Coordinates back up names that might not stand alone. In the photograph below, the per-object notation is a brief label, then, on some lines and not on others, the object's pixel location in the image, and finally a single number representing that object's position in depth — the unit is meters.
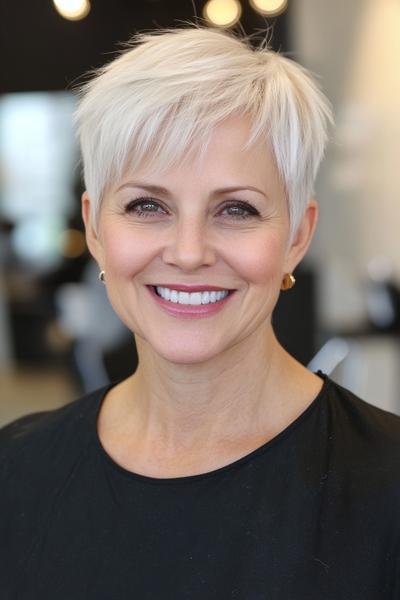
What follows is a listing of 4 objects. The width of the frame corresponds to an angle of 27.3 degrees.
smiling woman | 1.16
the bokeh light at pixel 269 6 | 2.28
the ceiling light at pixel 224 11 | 2.08
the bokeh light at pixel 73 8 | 2.24
